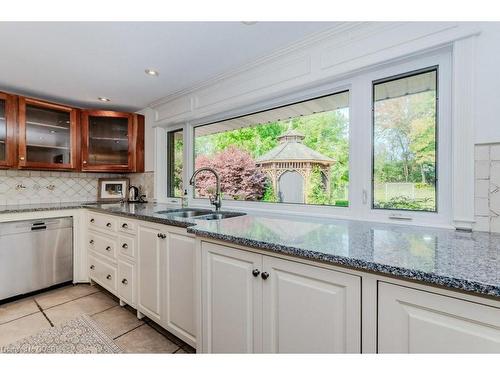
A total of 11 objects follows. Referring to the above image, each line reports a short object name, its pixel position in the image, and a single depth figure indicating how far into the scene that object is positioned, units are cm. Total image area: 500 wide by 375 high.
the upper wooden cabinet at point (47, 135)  254
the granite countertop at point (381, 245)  71
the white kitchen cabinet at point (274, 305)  92
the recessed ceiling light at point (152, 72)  213
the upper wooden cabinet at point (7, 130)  242
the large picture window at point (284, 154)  177
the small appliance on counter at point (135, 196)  319
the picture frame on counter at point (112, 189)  329
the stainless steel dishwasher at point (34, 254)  228
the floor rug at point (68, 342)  165
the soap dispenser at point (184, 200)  261
